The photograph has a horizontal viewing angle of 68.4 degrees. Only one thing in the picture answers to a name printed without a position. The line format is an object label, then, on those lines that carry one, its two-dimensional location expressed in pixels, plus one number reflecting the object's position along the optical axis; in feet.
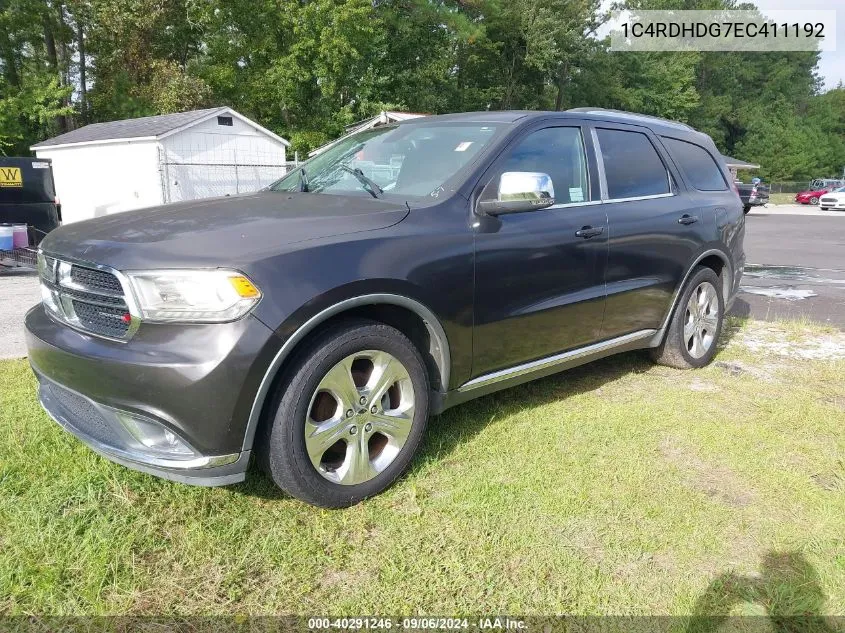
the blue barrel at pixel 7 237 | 26.16
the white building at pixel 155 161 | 48.44
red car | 141.18
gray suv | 7.49
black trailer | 29.68
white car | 114.08
